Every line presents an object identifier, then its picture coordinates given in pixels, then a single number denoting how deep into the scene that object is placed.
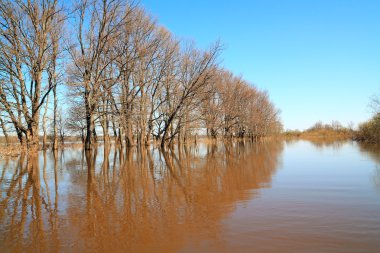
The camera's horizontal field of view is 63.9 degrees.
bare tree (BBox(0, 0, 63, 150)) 22.09
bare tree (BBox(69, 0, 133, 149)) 25.33
